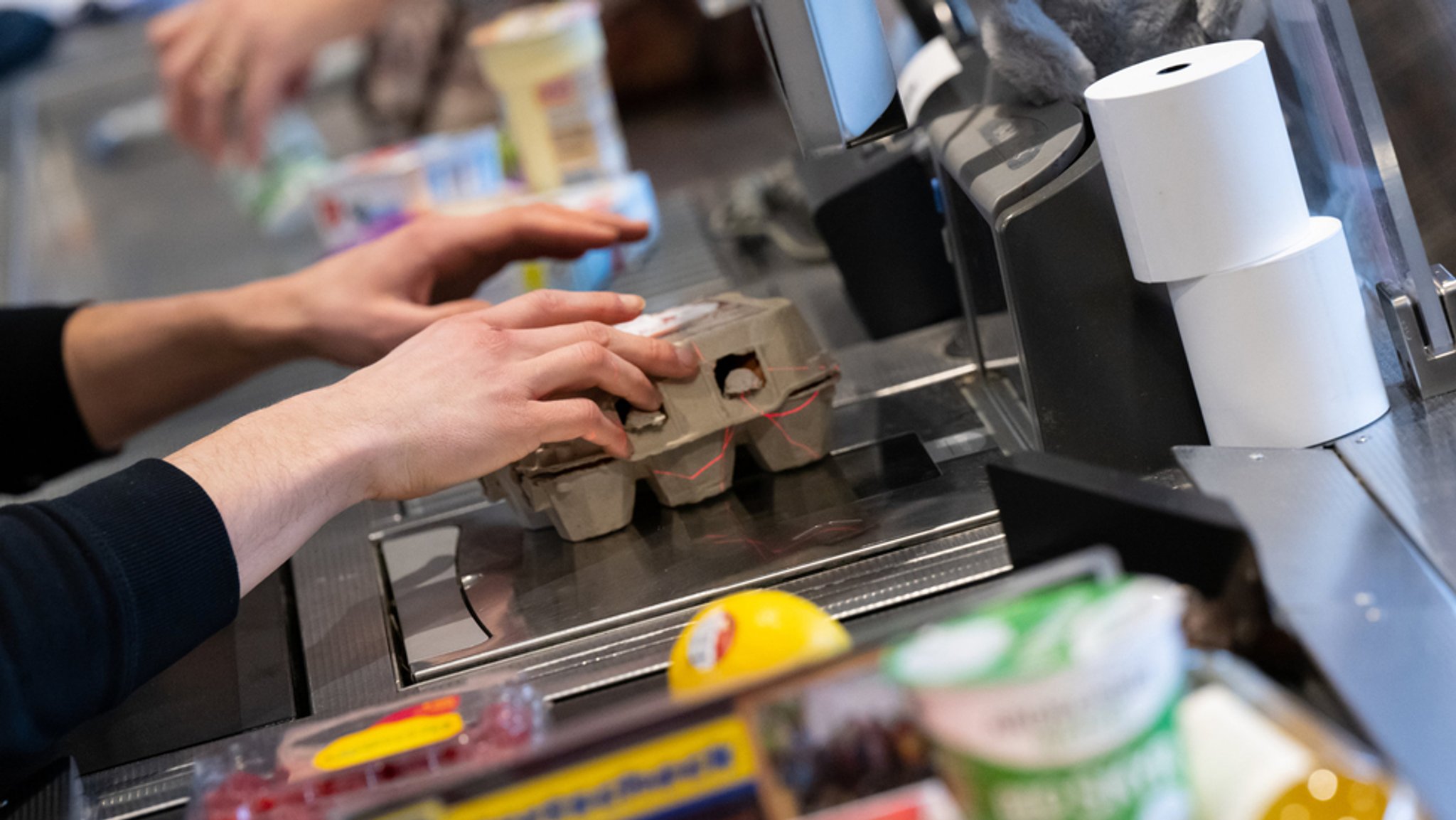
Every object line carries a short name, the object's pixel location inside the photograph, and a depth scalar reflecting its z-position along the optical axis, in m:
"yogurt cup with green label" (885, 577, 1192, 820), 0.92
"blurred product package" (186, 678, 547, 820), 1.06
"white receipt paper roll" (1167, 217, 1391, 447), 1.15
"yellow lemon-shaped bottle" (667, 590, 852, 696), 1.05
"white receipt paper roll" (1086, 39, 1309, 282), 1.13
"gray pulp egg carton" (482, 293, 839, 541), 1.26
